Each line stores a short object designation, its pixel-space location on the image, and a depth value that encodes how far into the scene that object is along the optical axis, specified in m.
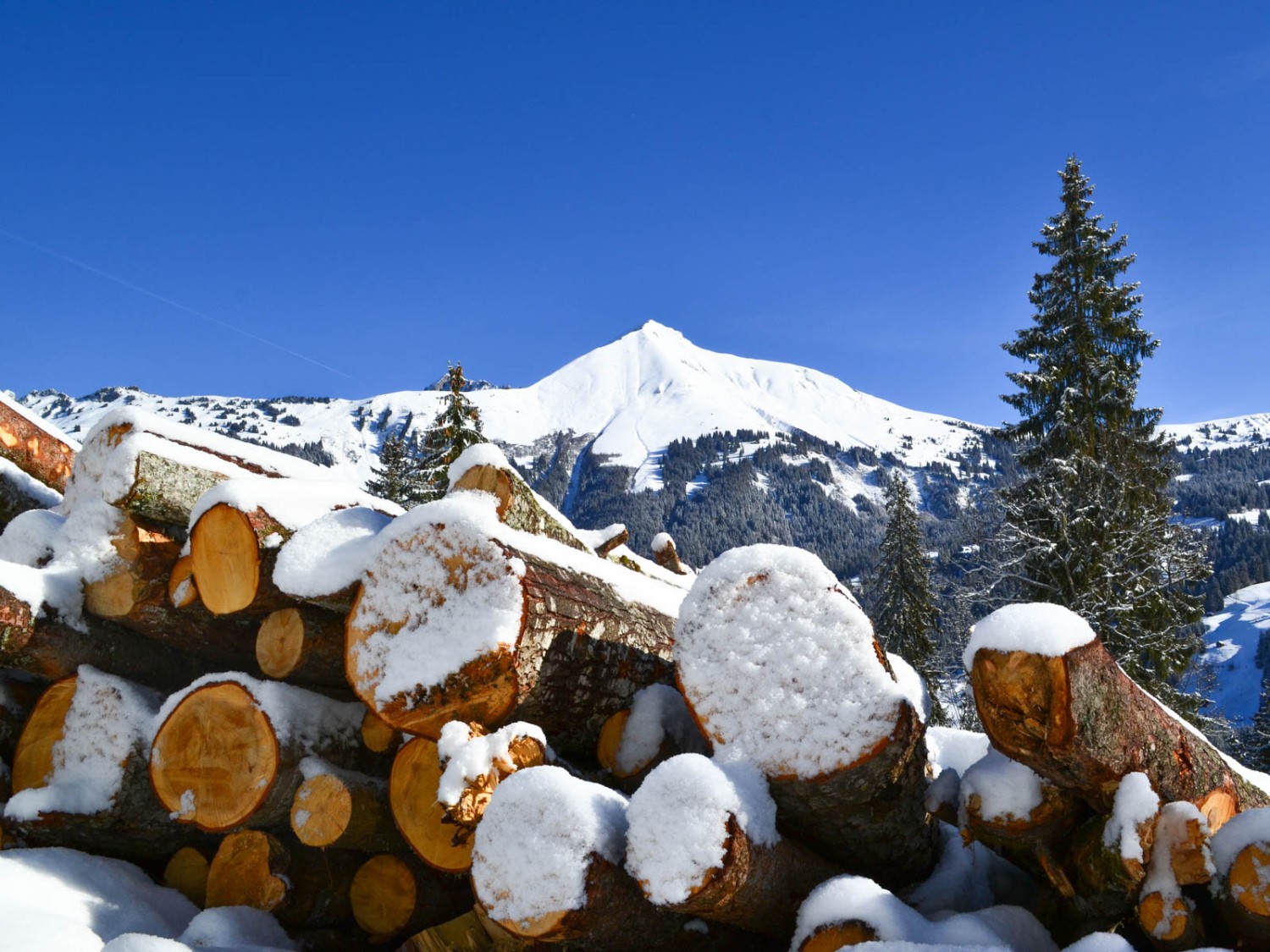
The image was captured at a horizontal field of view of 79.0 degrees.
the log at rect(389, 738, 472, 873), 2.97
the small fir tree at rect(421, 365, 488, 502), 20.78
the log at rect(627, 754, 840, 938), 2.29
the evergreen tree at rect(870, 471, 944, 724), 23.44
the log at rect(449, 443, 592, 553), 4.58
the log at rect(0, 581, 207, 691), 3.64
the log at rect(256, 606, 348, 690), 3.35
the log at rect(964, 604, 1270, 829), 2.21
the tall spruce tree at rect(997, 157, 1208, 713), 14.98
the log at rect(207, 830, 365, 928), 3.32
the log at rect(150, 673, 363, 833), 3.15
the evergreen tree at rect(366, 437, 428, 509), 25.36
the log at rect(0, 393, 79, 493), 5.23
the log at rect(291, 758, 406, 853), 3.10
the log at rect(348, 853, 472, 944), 3.35
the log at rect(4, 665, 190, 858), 3.55
